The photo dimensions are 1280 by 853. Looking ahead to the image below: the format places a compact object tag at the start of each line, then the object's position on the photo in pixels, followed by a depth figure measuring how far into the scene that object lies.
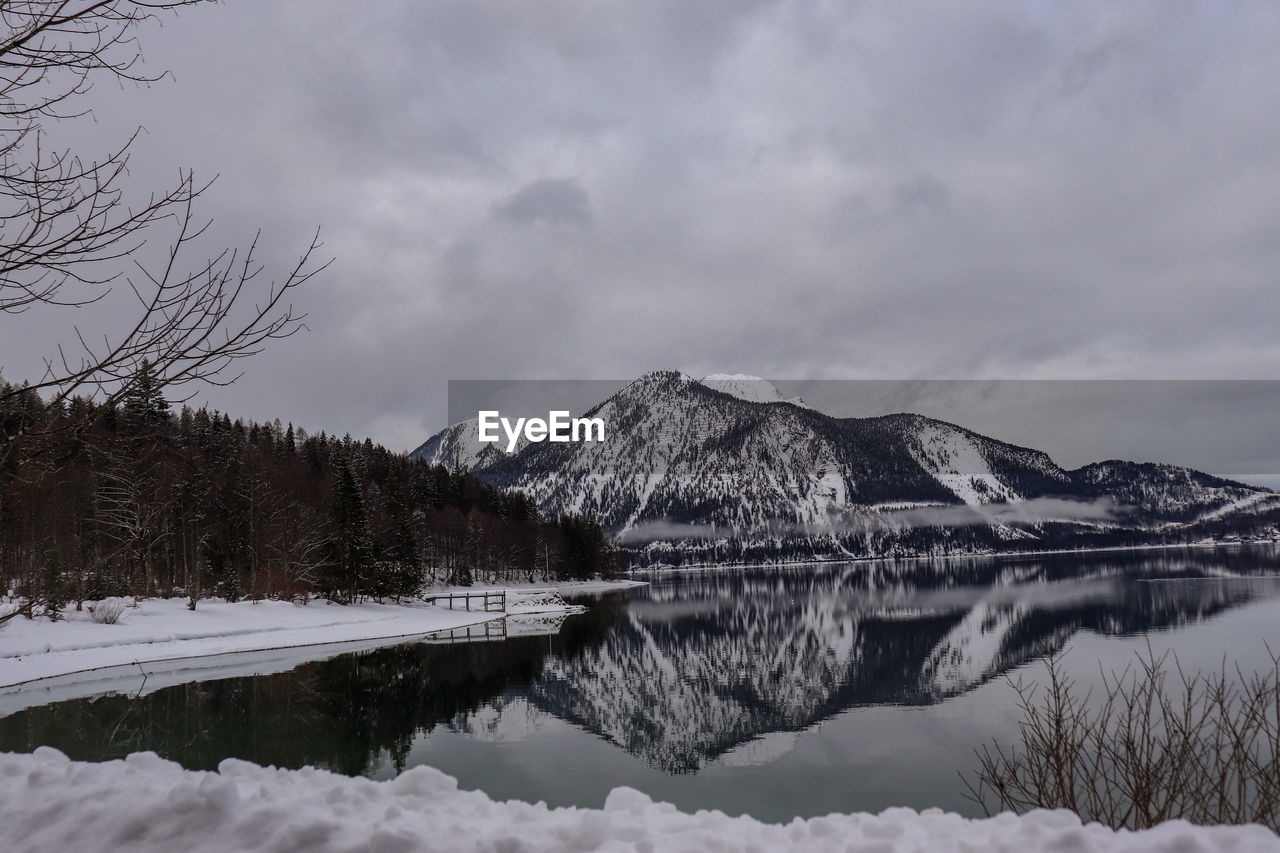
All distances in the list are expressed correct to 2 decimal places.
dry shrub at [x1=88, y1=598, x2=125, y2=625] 30.66
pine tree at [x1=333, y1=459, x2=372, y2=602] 52.47
